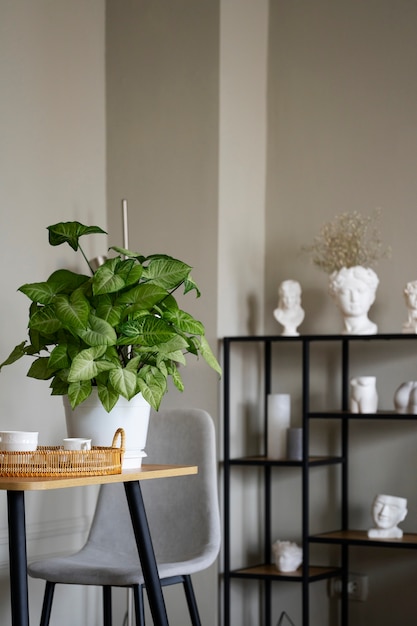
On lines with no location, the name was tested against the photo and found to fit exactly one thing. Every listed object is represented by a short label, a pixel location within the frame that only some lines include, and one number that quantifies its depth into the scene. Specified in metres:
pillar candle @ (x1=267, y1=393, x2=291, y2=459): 3.75
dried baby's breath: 3.71
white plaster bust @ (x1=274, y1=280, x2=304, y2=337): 3.79
